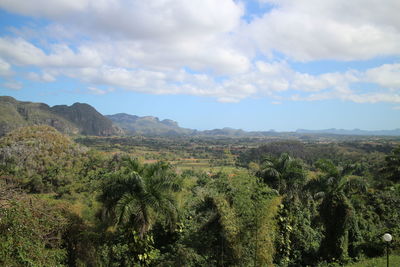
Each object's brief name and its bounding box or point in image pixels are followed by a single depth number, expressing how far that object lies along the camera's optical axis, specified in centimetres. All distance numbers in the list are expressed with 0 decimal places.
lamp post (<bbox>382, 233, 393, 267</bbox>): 921
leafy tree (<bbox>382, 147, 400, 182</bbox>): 2406
